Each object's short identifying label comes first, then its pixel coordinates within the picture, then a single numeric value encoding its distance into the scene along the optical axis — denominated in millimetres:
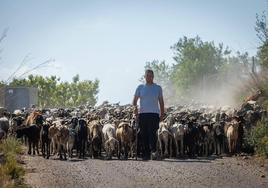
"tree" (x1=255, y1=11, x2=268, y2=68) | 31062
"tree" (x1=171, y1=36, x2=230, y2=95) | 95750
